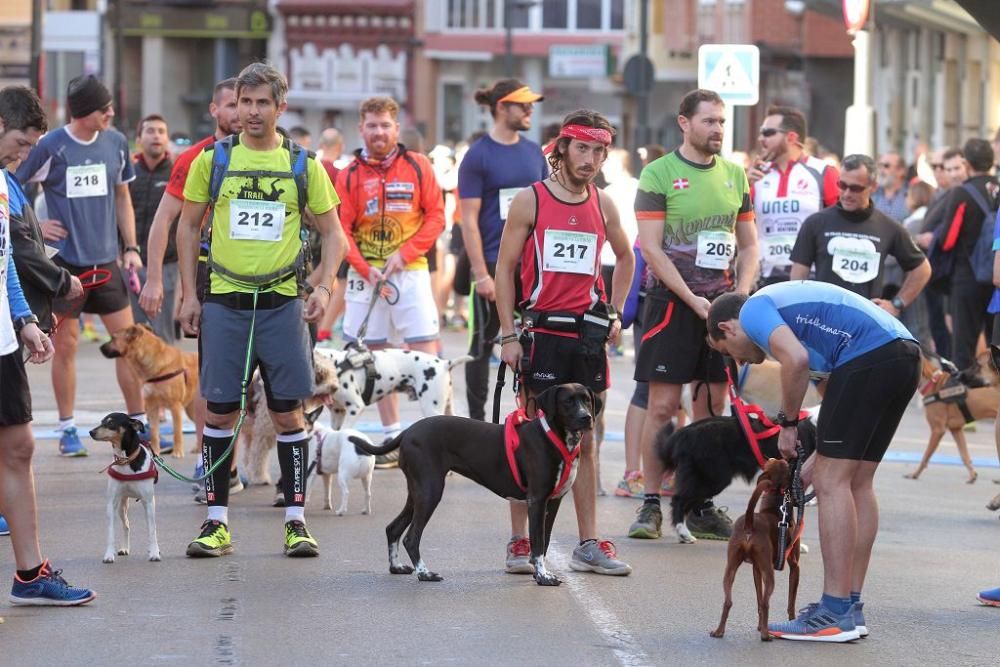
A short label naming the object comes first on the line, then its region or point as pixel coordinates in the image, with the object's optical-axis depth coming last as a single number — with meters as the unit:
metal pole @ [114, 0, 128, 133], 44.98
